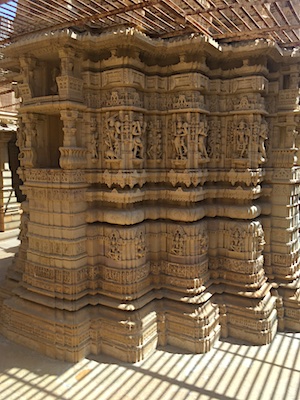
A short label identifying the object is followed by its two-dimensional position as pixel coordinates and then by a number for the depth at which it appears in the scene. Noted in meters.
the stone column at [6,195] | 18.16
